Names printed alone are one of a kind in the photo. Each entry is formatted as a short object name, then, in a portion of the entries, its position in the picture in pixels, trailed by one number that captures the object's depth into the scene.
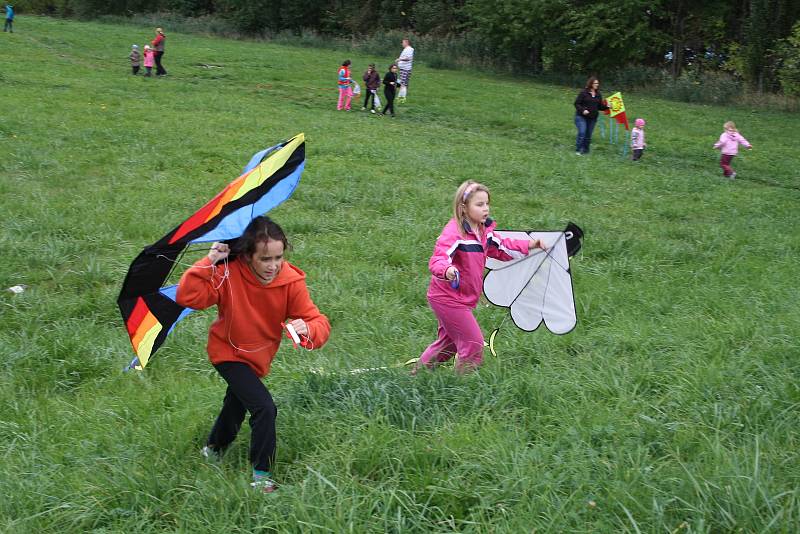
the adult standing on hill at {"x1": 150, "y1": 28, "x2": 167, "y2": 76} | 25.11
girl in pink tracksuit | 4.92
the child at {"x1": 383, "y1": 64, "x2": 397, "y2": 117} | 21.22
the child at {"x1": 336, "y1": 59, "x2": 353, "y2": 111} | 21.66
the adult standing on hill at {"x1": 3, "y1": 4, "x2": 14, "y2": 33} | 35.81
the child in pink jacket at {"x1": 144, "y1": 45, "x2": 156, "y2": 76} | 24.30
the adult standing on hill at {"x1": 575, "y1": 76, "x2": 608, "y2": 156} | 17.31
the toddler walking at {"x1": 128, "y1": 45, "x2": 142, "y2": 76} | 24.86
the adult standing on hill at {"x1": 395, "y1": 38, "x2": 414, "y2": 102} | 24.17
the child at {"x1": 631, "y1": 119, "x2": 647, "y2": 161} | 16.92
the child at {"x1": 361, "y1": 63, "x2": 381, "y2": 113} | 22.00
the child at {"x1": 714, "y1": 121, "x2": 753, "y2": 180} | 16.28
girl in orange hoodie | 3.57
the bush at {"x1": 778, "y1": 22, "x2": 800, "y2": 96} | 28.14
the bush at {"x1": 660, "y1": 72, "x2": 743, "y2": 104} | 29.98
